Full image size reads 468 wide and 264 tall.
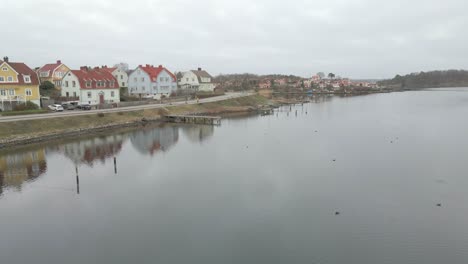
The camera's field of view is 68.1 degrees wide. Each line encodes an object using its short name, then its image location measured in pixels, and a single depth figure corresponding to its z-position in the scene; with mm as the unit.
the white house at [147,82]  79688
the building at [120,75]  80875
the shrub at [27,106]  49625
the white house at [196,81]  100062
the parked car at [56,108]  53569
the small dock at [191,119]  62081
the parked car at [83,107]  57934
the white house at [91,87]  62312
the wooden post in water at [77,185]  25609
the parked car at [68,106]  57678
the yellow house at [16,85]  50375
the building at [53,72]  72688
